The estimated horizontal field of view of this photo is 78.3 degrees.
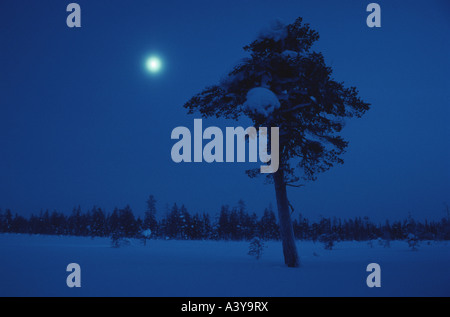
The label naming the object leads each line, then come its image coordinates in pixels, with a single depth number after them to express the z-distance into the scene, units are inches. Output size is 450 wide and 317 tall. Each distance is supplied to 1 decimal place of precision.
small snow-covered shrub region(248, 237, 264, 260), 597.7
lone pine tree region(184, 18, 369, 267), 417.7
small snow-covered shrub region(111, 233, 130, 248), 977.5
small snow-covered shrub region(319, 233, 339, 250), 1050.0
